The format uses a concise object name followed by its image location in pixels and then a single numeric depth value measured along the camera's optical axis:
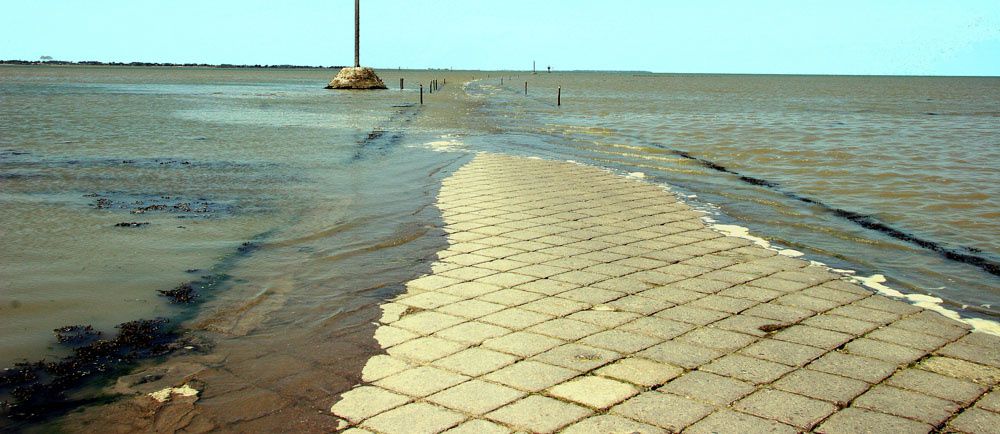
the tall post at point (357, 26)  49.40
